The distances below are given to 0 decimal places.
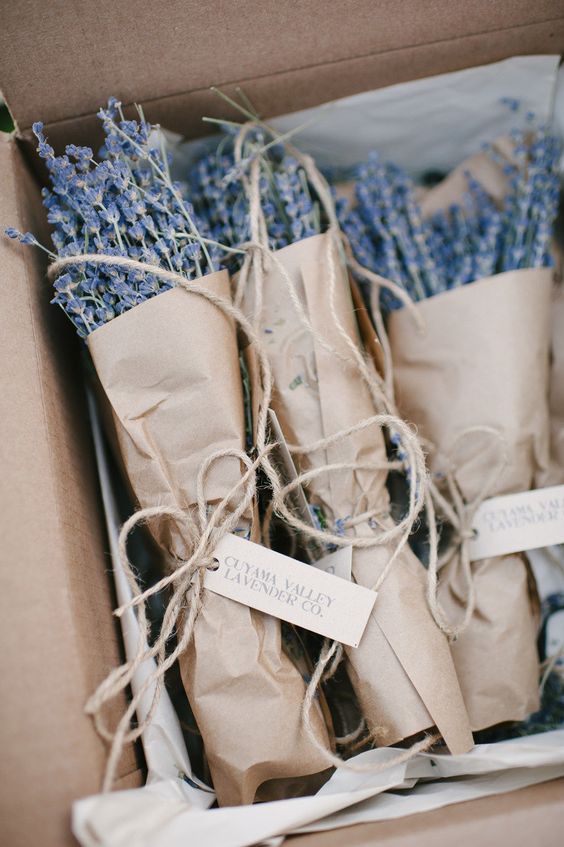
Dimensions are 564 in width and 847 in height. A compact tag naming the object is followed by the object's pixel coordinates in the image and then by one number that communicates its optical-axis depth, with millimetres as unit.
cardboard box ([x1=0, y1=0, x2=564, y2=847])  548
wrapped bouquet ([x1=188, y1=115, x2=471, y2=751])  592
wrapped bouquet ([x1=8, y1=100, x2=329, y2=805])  583
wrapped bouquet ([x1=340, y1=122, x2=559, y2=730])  633
